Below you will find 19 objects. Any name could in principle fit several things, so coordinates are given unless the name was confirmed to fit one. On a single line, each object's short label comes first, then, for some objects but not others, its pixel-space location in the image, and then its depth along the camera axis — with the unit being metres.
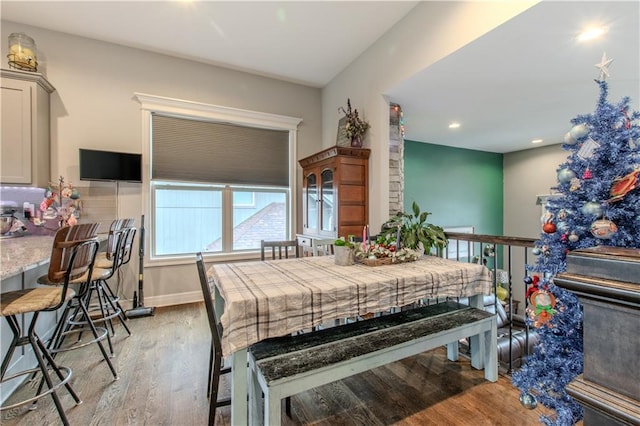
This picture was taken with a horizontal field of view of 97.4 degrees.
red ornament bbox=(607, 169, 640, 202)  0.98
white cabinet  2.78
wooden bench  1.30
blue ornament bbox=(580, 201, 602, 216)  1.05
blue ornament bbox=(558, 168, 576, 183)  1.22
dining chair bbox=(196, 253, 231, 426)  1.40
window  3.64
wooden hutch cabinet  3.22
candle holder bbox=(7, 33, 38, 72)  2.86
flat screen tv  3.13
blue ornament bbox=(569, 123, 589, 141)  1.19
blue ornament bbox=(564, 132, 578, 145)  1.24
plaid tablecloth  1.31
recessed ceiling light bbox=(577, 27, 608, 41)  2.02
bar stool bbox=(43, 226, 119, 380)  2.02
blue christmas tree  1.01
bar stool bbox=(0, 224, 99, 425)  1.53
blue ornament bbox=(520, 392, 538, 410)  1.35
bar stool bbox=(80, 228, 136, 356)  2.42
